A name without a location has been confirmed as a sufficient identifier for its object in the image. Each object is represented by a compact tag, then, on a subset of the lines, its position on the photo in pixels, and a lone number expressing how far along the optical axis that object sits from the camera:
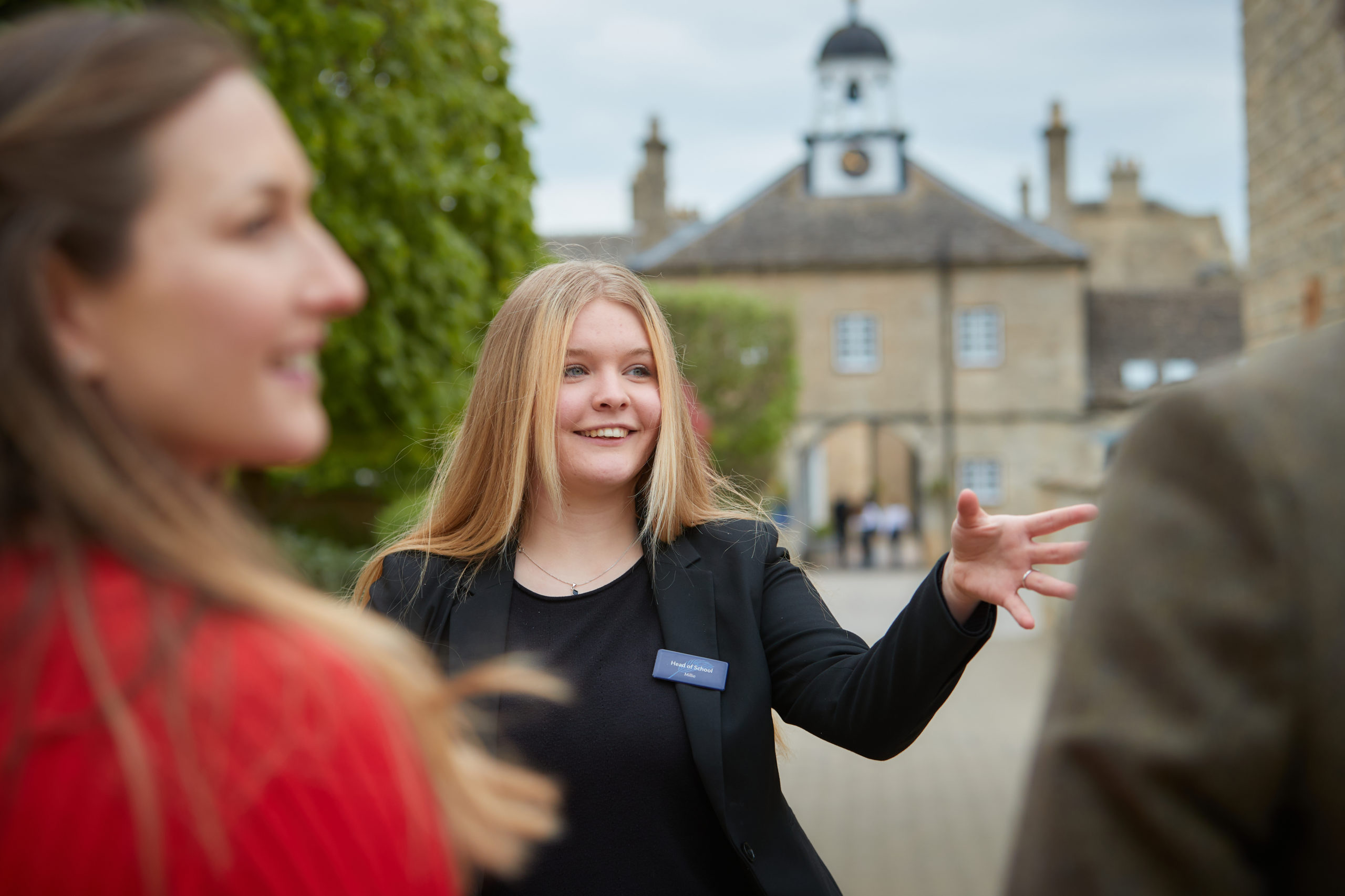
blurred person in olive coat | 0.99
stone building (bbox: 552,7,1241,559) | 31.19
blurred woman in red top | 0.93
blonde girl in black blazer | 2.39
